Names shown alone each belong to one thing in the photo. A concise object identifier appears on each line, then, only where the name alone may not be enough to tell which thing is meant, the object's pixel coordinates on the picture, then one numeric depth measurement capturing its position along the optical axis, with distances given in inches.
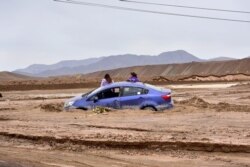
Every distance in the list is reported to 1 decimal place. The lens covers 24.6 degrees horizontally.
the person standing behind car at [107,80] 937.5
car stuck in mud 837.8
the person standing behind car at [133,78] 957.8
